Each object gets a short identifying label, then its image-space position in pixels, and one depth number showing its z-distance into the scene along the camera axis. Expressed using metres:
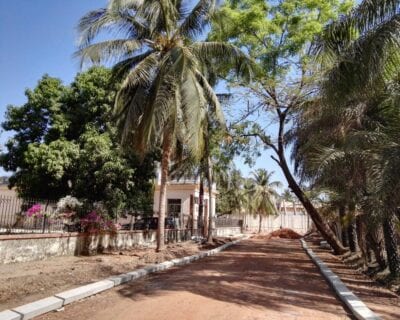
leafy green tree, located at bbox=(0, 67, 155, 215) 19.77
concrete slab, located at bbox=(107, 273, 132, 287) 10.05
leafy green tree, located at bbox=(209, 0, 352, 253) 16.20
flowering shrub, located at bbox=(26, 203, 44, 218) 14.13
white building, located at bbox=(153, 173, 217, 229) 37.72
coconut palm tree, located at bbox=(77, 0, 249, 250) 14.34
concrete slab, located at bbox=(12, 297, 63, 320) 6.79
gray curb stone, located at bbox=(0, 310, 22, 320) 6.38
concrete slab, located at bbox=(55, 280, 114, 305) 7.97
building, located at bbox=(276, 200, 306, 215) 66.69
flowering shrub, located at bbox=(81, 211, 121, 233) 15.71
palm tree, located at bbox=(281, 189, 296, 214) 60.36
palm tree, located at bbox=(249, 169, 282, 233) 56.59
